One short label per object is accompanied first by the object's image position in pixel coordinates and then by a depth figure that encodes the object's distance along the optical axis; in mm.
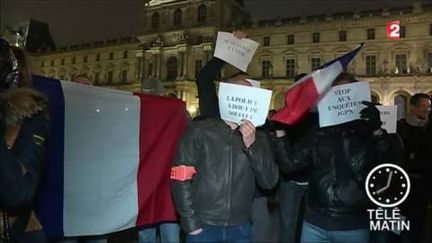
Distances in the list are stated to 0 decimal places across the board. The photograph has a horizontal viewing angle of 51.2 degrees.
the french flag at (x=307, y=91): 2947
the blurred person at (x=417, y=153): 4855
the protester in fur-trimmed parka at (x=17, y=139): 1551
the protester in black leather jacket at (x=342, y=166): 2959
